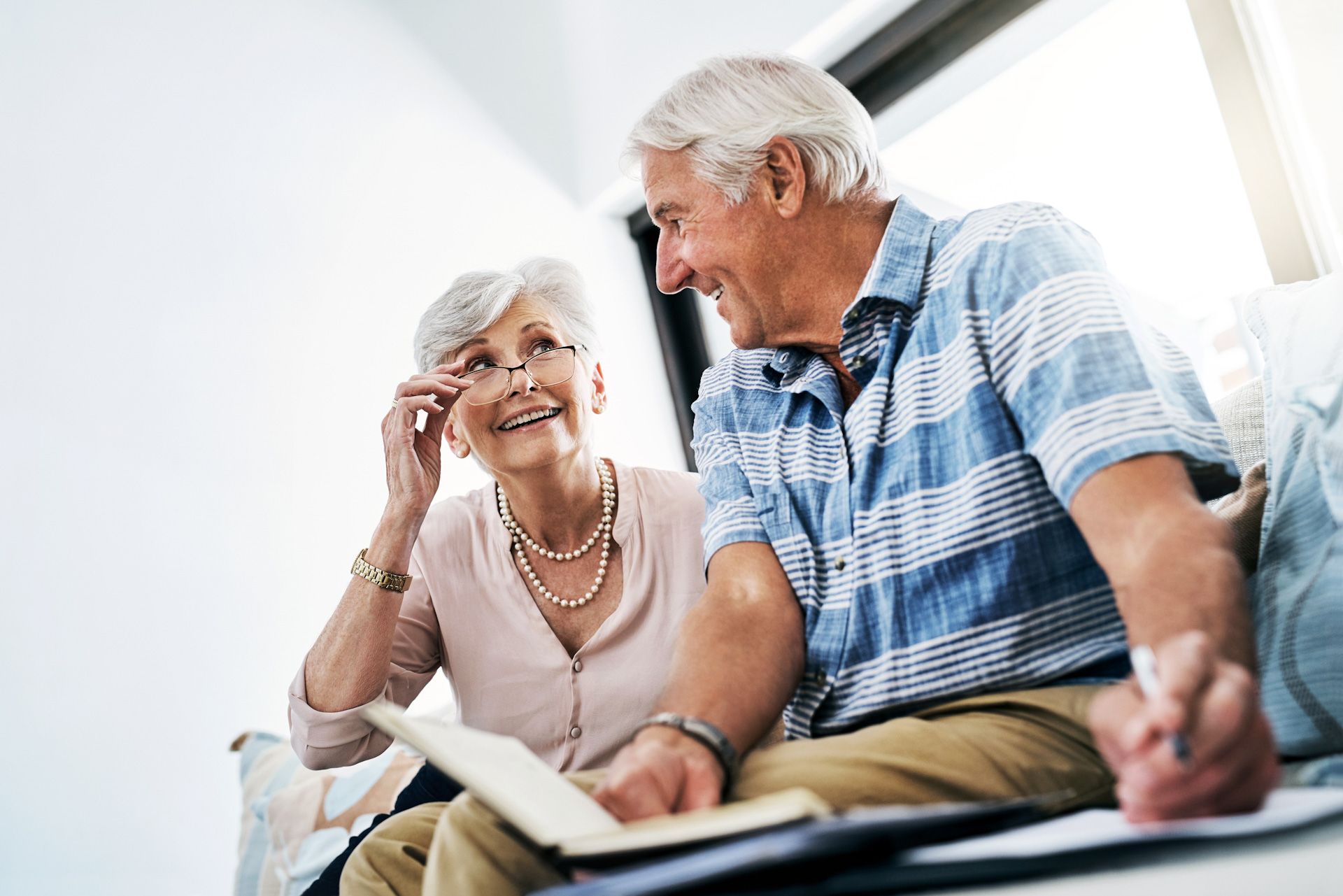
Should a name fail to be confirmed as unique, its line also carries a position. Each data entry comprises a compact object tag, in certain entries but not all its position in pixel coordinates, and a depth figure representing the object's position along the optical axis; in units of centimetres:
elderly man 71
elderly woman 141
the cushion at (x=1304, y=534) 83
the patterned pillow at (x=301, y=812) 167
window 171
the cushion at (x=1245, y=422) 115
